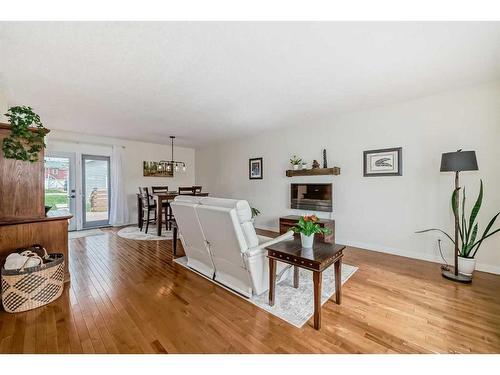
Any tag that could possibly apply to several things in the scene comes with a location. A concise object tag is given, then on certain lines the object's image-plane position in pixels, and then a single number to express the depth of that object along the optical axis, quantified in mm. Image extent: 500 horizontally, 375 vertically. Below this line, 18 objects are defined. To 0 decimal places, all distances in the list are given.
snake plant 2688
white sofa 2121
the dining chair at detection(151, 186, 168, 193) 6285
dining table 4836
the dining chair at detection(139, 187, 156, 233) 5426
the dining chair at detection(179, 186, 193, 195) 5367
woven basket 1988
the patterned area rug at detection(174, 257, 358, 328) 1950
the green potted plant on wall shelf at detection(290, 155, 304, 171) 4807
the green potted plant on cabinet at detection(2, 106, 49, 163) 2229
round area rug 4676
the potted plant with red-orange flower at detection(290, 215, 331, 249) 2064
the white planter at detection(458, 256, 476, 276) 2695
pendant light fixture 6891
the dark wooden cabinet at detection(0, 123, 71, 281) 2303
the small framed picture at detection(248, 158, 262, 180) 5770
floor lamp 2592
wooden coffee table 1784
